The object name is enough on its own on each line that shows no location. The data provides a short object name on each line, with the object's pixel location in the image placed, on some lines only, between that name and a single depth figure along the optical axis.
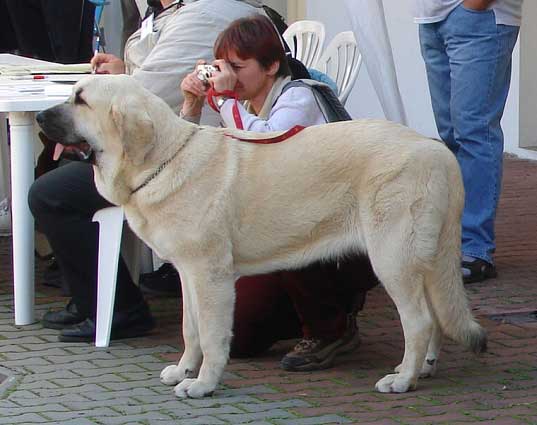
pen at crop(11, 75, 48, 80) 9.16
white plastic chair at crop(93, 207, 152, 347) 7.75
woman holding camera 7.10
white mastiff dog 6.41
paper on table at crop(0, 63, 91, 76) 9.52
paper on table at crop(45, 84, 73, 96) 8.11
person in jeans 9.00
